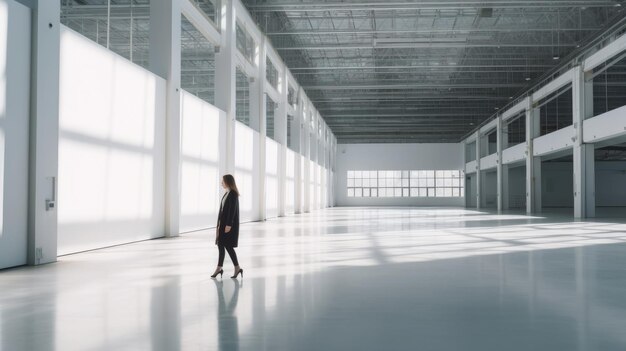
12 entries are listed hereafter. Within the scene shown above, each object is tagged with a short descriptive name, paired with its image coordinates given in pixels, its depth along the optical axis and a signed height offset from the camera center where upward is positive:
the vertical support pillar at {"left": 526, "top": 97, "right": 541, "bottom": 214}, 41.16 +2.43
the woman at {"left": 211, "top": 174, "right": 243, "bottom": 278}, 9.00 -0.45
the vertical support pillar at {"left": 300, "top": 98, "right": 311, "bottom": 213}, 47.78 +3.35
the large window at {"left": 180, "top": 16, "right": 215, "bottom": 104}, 32.66 +9.15
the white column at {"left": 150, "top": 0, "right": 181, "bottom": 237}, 17.47 +3.90
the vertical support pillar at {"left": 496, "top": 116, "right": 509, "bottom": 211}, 49.75 +4.09
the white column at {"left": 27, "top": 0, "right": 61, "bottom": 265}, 10.89 +1.19
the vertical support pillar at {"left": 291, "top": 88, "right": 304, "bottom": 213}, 44.16 +3.13
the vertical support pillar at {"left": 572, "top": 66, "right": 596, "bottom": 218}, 31.72 +2.29
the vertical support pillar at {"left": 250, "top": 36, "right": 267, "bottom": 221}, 30.34 +4.28
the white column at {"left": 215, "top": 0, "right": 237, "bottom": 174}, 23.42 +4.85
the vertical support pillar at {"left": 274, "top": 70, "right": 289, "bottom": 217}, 36.81 +3.84
